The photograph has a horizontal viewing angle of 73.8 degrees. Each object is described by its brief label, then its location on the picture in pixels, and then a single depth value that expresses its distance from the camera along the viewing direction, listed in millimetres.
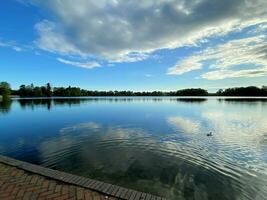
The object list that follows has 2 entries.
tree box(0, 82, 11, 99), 61303
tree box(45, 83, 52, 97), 104062
